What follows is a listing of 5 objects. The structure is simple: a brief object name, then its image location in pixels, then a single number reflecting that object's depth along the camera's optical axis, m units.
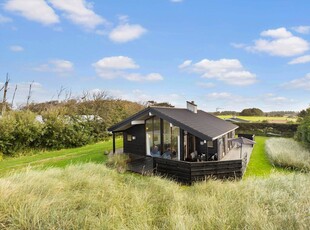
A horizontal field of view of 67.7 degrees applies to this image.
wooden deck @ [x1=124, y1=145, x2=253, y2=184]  9.66
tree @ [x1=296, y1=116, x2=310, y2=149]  17.24
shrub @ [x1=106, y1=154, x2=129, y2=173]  11.59
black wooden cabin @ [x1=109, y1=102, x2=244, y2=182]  12.80
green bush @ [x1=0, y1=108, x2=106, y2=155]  16.25
